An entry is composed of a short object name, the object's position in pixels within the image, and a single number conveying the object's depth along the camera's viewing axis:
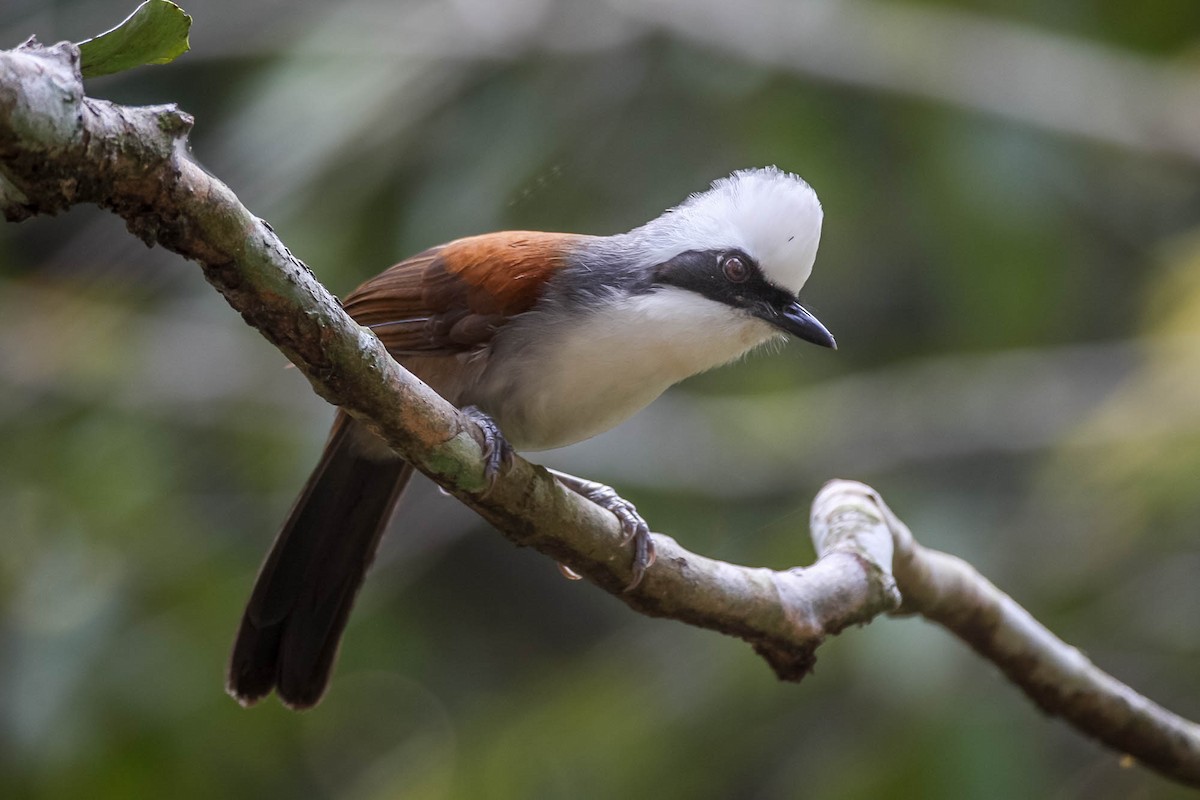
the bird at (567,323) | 6.80
